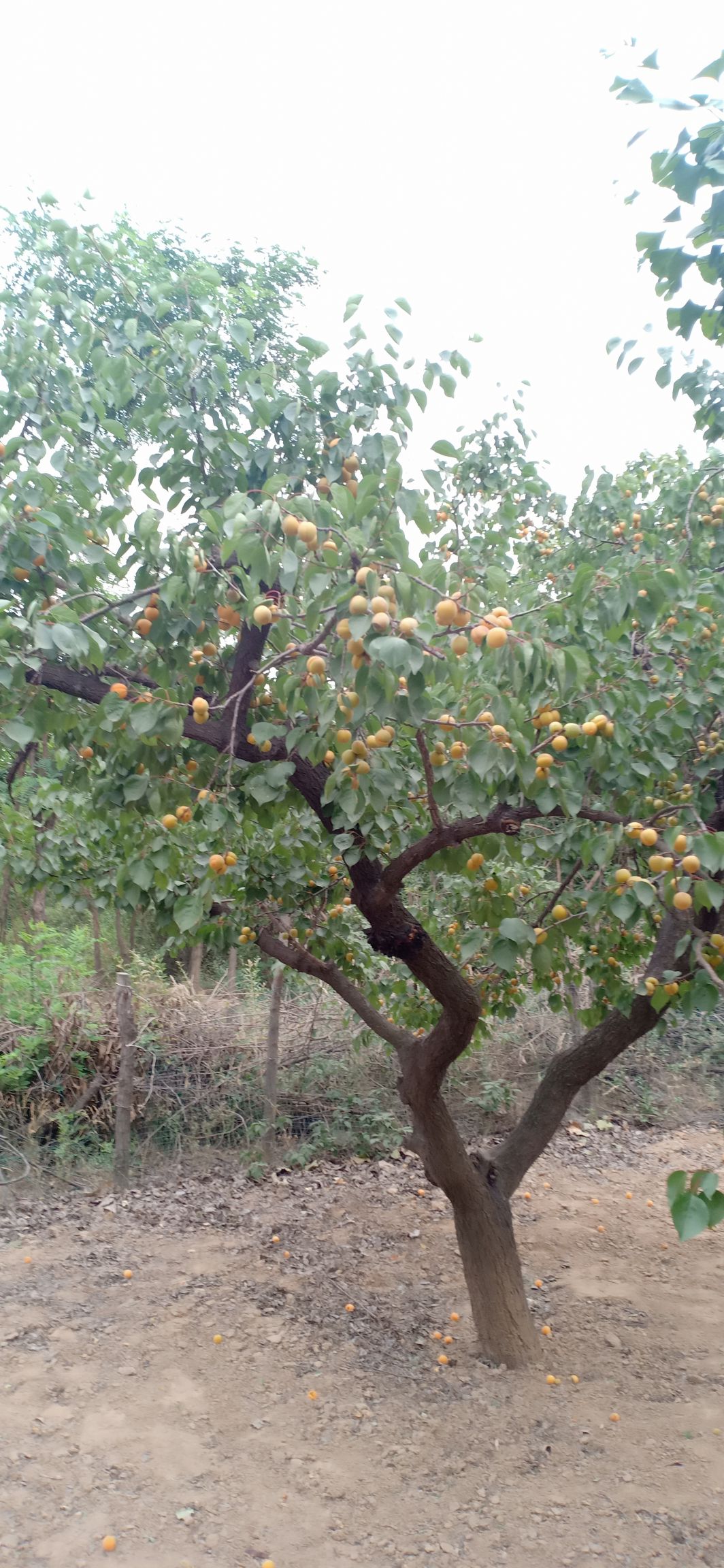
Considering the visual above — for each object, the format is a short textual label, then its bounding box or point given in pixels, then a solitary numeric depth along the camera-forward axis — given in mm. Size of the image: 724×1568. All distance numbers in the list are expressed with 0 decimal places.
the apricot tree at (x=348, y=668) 2189
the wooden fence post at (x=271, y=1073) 5980
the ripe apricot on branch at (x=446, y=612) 2033
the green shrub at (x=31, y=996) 6023
